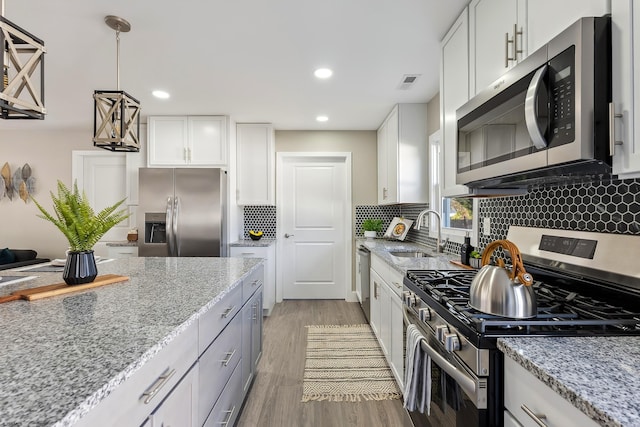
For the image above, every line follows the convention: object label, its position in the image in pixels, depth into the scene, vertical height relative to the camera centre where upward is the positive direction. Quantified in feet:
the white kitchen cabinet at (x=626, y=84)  2.74 +1.17
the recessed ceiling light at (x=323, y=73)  8.60 +3.92
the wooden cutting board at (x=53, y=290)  4.22 -1.09
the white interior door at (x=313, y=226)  14.85 -0.56
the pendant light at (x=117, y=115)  5.92 +1.90
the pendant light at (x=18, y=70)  3.63 +1.79
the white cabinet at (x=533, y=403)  2.16 -1.45
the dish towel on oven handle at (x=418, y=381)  4.36 -2.36
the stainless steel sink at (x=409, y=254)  9.68 -1.26
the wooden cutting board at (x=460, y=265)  6.50 -1.08
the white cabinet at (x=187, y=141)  12.62 +2.92
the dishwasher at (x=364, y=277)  11.12 -2.27
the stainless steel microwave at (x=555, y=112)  2.98 +1.13
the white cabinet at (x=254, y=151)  13.61 +2.71
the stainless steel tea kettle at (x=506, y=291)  3.30 -0.83
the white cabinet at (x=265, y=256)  12.49 -1.69
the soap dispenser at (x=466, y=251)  6.79 -0.79
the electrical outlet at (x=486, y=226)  6.96 -0.26
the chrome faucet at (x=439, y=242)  8.71 -0.81
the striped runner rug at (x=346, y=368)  7.18 -4.03
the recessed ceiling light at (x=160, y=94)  10.17 +3.93
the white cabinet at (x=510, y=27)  3.39 +2.45
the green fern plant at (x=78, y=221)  4.66 -0.11
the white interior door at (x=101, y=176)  14.11 +1.69
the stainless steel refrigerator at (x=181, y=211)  11.73 +0.10
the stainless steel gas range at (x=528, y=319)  3.04 -1.08
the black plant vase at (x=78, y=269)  4.80 -0.84
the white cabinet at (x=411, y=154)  11.09 +2.12
